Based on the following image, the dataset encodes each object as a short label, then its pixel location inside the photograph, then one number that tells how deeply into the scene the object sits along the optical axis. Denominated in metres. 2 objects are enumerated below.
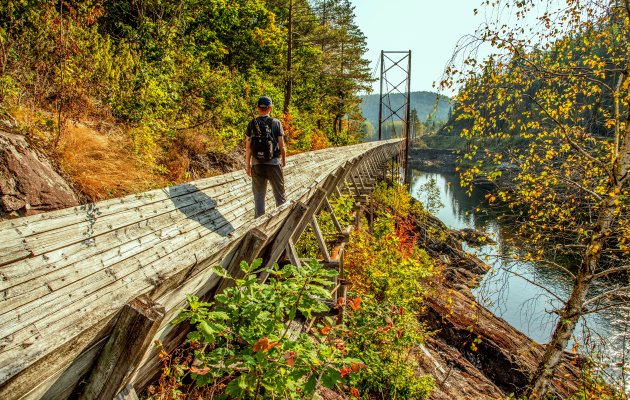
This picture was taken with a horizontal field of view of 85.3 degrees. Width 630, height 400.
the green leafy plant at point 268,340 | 1.65
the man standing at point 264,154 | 4.15
